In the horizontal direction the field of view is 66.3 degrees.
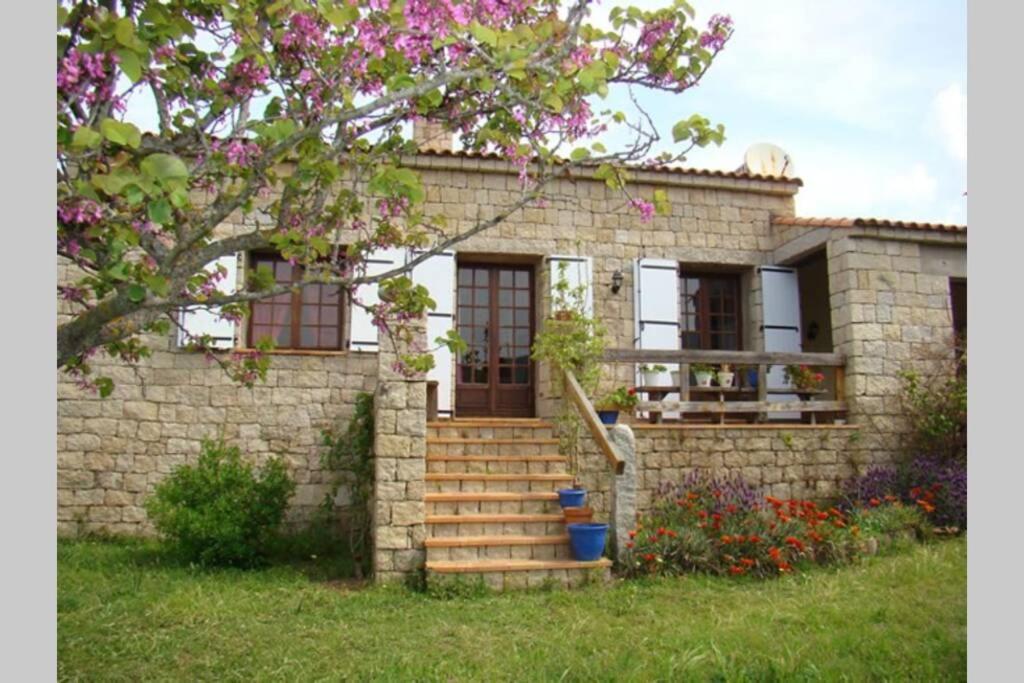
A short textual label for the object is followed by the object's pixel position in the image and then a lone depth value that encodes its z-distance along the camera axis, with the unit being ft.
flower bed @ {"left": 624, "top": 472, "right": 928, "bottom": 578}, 20.99
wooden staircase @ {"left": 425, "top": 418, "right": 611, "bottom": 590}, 19.98
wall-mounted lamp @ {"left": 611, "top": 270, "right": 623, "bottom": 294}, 30.12
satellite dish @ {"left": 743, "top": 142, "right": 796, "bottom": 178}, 33.68
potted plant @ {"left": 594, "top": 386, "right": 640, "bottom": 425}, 25.61
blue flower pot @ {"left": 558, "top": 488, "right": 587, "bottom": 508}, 22.27
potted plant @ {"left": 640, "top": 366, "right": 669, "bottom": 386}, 28.55
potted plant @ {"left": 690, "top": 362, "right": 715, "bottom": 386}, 29.17
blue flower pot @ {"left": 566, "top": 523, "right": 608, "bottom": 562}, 20.34
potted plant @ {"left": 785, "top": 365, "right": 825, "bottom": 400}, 28.35
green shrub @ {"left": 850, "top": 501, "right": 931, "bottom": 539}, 23.52
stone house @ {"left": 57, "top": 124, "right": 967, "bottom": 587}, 25.68
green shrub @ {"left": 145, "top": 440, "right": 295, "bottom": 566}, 21.75
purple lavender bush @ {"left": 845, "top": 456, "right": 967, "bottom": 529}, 24.93
